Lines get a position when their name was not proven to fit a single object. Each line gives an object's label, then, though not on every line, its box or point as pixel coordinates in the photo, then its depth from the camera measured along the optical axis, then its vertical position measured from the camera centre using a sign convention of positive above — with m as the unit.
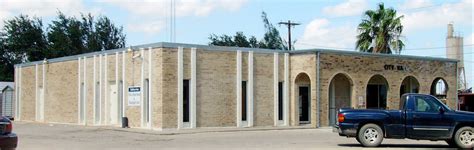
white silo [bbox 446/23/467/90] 66.56 +3.33
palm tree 44.88 +3.32
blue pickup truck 19.11 -1.26
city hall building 28.69 -0.18
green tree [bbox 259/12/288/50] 75.44 +4.78
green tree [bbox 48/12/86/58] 66.50 +4.58
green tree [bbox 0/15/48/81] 65.94 +3.75
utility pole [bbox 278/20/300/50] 59.86 +5.08
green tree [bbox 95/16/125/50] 72.50 +5.16
